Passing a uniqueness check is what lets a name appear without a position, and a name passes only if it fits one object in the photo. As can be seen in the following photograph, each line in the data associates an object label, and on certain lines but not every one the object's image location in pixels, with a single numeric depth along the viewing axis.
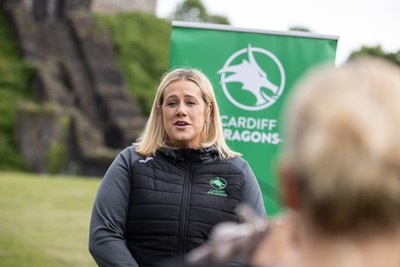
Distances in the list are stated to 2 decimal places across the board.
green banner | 8.19
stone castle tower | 42.74
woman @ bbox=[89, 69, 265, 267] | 5.53
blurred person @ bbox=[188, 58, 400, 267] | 2.07
